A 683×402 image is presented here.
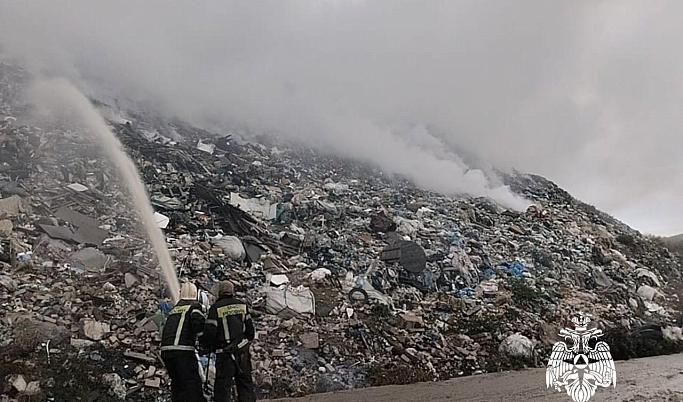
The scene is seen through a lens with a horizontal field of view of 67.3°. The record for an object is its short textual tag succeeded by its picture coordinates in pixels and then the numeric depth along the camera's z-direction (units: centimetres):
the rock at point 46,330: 523
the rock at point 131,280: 669
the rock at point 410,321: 734
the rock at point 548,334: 781
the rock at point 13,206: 806
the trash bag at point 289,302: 700
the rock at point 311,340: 627
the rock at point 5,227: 735
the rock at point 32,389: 438
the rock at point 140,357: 522
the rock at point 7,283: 610
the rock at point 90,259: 719
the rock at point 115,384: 468
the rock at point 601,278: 1107
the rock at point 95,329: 549
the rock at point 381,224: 1139
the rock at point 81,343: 523
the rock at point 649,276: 1194
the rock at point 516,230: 1330
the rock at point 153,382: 489
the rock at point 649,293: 1093
